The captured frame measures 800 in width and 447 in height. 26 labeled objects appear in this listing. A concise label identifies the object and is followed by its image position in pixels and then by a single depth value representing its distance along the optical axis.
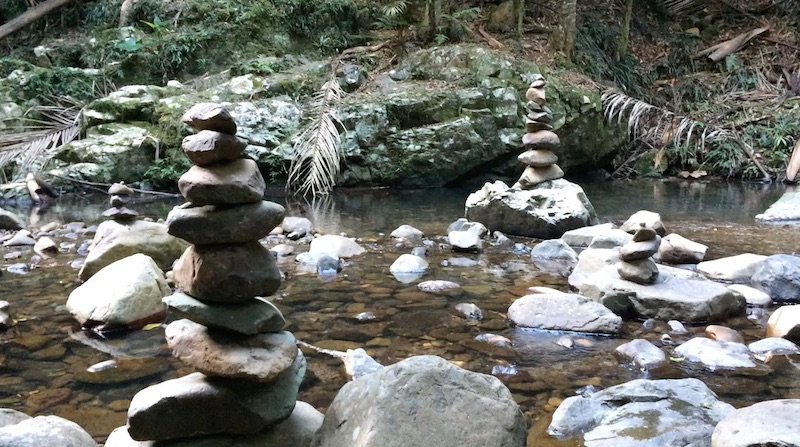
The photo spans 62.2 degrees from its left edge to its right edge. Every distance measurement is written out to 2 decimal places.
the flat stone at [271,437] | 2.39
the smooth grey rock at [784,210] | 8.05
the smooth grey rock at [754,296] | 4.46
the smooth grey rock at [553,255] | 5.68
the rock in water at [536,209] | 6.86
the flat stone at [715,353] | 3.34
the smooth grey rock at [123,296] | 3.92
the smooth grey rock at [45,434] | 2.13
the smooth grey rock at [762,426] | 2.13
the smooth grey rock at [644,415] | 2.50
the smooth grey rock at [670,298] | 4.11
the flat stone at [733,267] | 5.07
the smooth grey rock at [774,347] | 3.53
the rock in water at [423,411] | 2.21
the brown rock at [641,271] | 4.34
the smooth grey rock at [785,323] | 3.68
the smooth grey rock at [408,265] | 5.38
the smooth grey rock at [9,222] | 7.32
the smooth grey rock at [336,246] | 5.97
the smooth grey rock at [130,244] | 4.94
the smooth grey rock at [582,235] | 6.44
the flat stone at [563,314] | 3.91
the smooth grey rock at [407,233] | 6.91
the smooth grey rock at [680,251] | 5.66
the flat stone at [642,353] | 3.38
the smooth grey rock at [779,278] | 4.61
